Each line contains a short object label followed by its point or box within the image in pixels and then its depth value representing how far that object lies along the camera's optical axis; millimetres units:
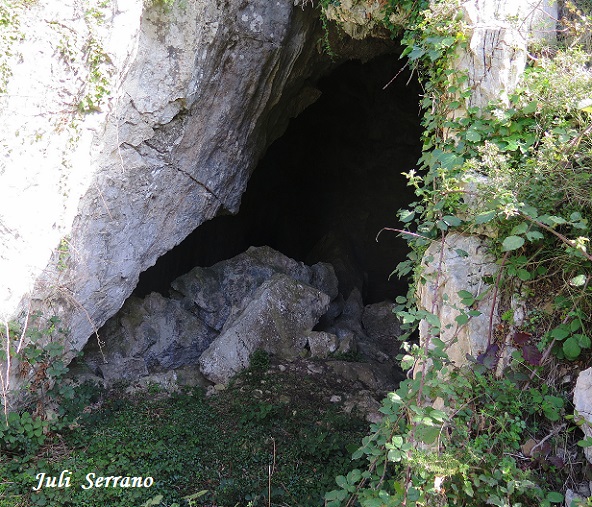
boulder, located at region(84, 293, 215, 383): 5238
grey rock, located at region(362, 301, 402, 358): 6477
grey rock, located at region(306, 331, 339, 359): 5520
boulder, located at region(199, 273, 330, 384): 5230
